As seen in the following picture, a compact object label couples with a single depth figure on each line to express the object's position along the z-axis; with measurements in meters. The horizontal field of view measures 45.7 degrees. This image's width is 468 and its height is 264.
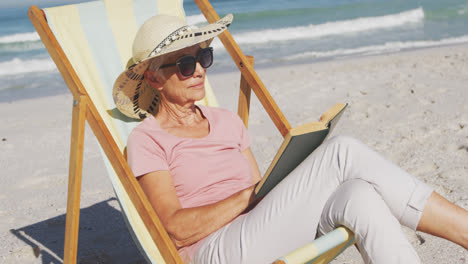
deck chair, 2.11
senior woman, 2.05
